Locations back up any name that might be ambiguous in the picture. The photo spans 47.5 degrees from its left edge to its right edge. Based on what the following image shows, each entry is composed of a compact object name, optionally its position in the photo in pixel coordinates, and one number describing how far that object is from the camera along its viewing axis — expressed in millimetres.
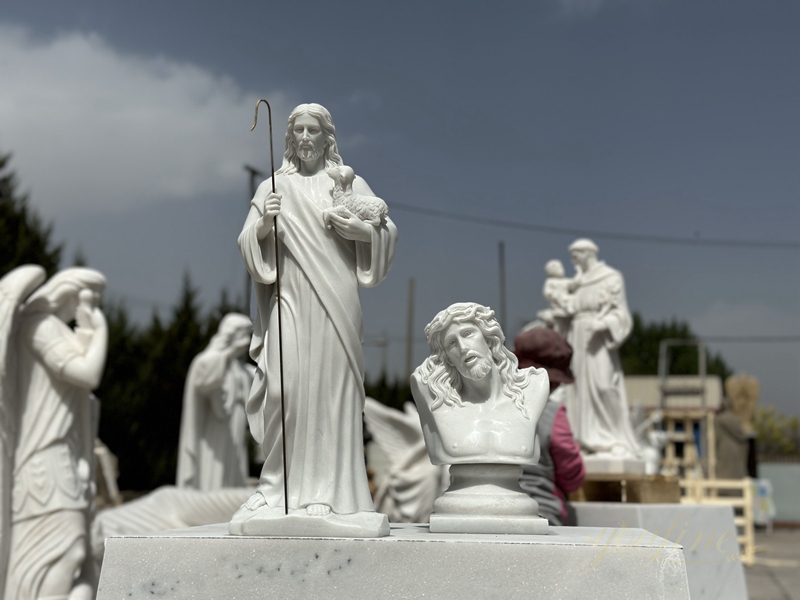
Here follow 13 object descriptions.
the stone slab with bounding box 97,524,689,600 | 3207
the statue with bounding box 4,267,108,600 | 5617
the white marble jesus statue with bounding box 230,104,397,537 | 3584
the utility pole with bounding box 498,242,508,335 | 32338
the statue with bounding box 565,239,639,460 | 8609
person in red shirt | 4809
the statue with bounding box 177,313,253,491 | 10352
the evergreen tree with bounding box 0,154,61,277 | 17641
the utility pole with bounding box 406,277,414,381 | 31438
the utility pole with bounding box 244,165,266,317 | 17775
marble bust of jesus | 3875
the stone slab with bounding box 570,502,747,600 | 6182
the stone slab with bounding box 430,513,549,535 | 3676
